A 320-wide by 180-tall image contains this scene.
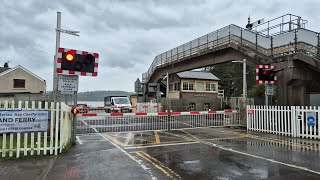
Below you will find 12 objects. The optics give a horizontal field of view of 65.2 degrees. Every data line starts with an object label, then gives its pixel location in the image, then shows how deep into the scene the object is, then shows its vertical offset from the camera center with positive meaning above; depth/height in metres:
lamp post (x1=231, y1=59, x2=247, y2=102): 16.67 +1.29
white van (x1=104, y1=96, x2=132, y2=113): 28.35 -0.65
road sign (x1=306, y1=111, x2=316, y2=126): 11.52 -0.87
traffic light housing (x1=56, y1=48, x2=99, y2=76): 9.16 +1.36
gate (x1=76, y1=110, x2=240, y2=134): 14.74 -1.66
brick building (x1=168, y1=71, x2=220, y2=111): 33.31 +1.27
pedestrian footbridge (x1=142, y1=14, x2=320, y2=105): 14.44 +3.33
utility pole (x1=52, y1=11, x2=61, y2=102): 10.99 +2.35
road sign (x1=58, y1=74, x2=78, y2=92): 9.29 +0.58
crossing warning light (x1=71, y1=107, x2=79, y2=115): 9.52 -0.48
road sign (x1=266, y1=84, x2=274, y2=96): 14.20 +0.52
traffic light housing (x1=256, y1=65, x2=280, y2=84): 13.98 +1.40
